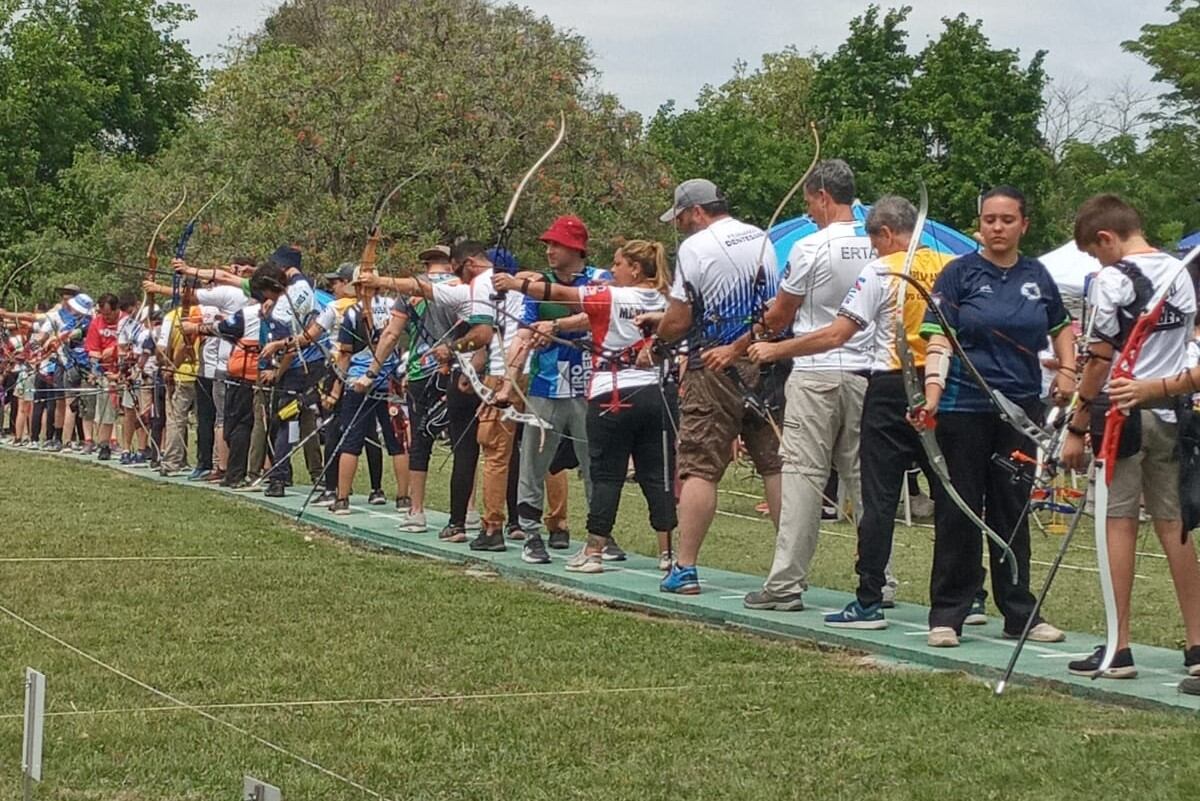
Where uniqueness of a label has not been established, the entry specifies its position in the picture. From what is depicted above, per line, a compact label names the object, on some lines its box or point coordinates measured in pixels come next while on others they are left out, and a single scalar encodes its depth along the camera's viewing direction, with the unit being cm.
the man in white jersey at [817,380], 827
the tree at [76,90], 5016
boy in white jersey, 658
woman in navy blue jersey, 738
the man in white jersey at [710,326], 873
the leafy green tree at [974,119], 4247
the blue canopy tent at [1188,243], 764
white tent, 1154
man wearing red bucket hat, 1053
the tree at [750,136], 4578
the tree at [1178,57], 3612
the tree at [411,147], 3256
